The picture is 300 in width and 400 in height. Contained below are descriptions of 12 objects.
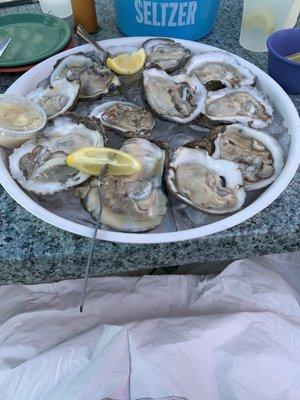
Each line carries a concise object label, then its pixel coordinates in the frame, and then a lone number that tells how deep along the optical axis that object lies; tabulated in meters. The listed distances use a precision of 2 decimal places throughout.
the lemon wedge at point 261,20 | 1.04
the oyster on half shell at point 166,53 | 0.96
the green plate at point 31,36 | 1.01
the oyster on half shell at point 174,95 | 0.86
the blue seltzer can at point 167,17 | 0.98
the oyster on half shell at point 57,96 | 0.86
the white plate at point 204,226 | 0.65
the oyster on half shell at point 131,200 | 0.68
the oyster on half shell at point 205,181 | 0.71
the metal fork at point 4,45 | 1.03
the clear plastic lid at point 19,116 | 0.77
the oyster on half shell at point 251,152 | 0.76
